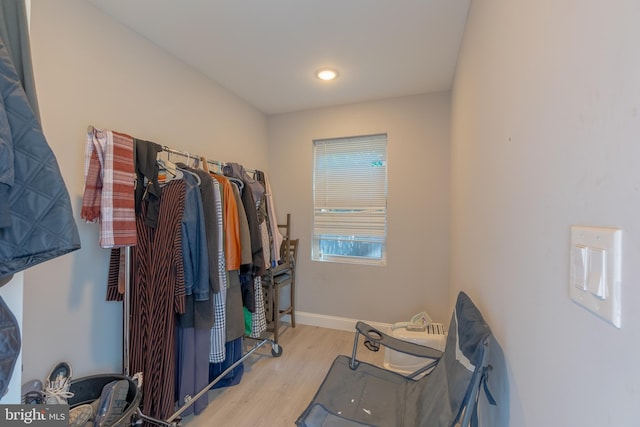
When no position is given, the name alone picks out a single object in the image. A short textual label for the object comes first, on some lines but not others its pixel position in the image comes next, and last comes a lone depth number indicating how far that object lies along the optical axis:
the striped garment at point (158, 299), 1.47
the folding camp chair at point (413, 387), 0.94
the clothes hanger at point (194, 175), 1.61
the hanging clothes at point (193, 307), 1.52
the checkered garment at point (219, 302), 1.63
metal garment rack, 1.36
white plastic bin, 1.98
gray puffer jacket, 0.60
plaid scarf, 1.29
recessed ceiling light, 2.21
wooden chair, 2.58
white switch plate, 0.38
